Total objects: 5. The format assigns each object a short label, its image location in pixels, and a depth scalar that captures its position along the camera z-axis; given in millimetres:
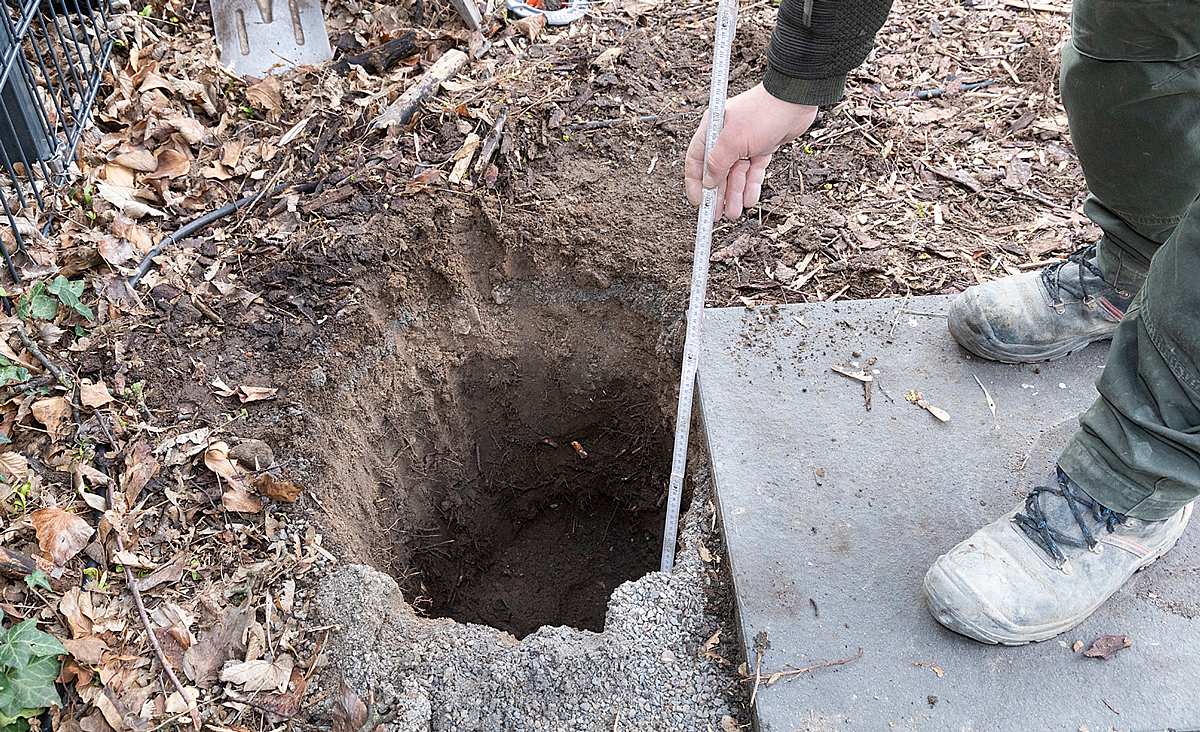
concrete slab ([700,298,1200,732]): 1828
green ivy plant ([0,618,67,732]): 1822
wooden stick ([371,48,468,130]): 3234
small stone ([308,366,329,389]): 2529
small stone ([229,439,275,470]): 2332
